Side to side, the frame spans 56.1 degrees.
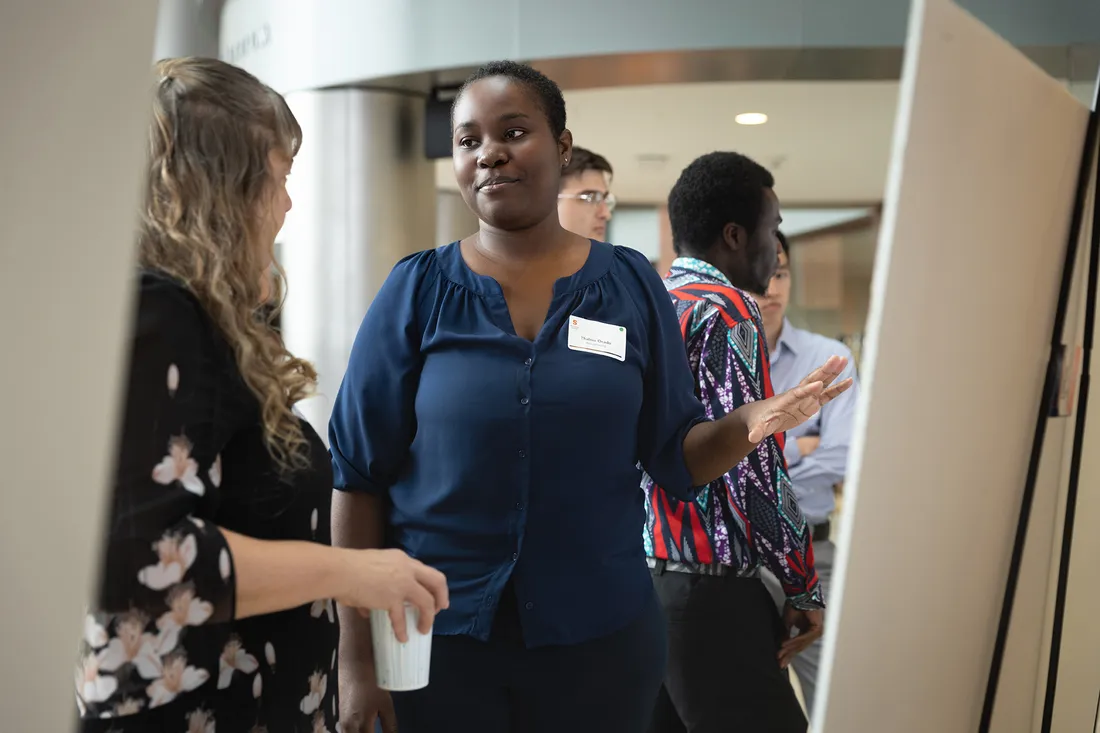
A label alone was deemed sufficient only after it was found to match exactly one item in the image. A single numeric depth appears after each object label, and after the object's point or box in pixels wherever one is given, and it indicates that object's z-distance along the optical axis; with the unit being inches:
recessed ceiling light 233.6
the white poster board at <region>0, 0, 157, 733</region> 25.9
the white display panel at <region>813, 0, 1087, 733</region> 46.8
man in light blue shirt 115.3
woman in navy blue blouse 54.6
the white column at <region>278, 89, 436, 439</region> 179.8
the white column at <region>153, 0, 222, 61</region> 219.1
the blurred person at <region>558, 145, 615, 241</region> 101.1
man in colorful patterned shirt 70.0
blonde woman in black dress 35.0
